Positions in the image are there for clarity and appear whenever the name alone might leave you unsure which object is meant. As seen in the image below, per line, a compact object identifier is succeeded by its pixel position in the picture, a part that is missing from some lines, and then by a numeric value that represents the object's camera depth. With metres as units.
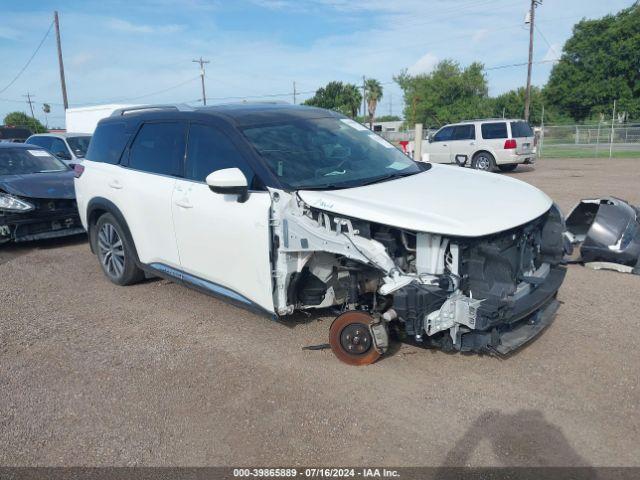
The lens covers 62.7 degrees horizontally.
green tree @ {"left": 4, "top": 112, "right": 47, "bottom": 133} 66.56
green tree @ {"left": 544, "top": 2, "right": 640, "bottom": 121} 51.41
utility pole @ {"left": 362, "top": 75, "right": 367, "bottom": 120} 67.19
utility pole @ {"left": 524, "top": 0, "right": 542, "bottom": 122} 34.62
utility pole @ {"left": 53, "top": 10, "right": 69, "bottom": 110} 32.16
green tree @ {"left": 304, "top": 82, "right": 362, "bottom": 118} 63.56
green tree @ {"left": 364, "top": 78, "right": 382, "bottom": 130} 68.22
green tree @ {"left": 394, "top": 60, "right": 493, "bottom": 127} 60.12
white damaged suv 3.38
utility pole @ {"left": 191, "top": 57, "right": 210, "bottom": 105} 55.69
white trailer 18.16
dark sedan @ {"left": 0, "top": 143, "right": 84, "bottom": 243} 7.55
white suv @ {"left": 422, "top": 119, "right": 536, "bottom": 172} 18.84
